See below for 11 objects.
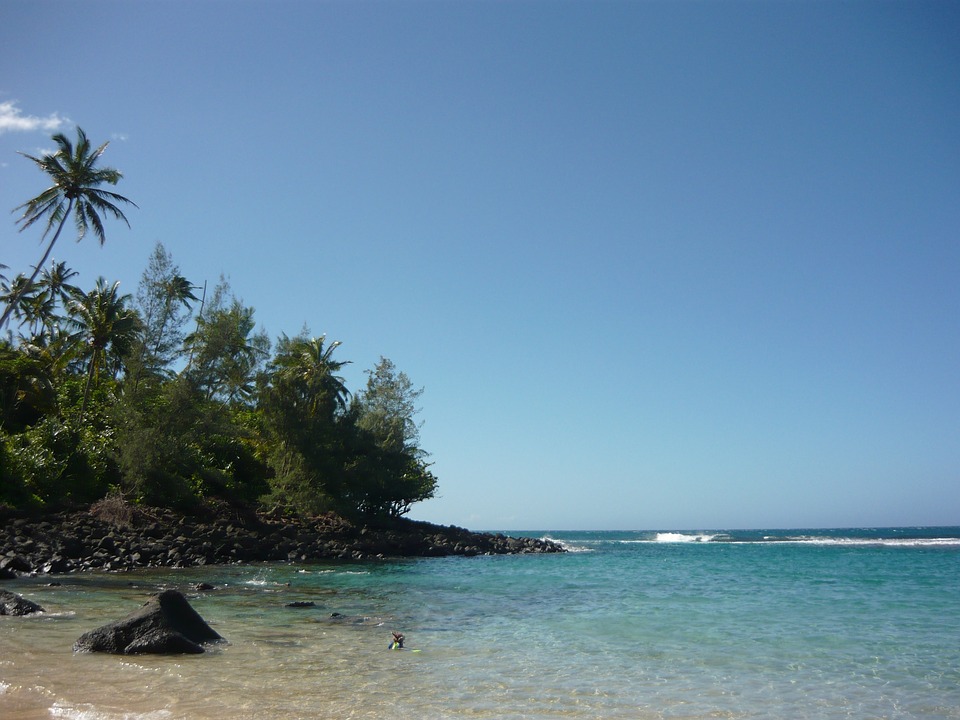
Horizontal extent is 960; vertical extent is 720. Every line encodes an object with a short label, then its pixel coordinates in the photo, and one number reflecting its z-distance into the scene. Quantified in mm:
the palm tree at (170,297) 38031
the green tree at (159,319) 37625
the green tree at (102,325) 44750
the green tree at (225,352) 38594
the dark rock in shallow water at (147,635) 10625
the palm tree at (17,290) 49497
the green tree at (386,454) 44312
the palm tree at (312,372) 43062
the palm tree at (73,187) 34906
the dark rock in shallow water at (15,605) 13711
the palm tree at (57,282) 51219
